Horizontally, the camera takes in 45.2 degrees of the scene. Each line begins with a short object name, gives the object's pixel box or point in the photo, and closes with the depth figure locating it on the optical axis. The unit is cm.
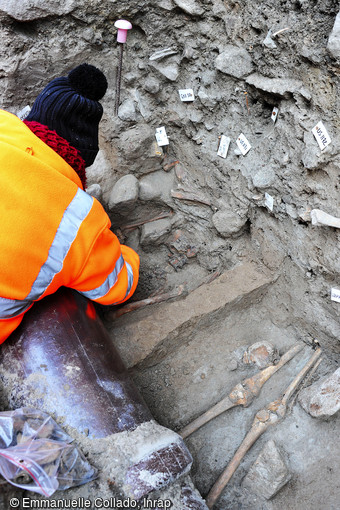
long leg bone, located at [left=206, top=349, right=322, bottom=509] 215
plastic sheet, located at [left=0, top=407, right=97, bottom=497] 142
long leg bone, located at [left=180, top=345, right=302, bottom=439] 243
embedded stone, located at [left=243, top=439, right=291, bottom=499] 212
